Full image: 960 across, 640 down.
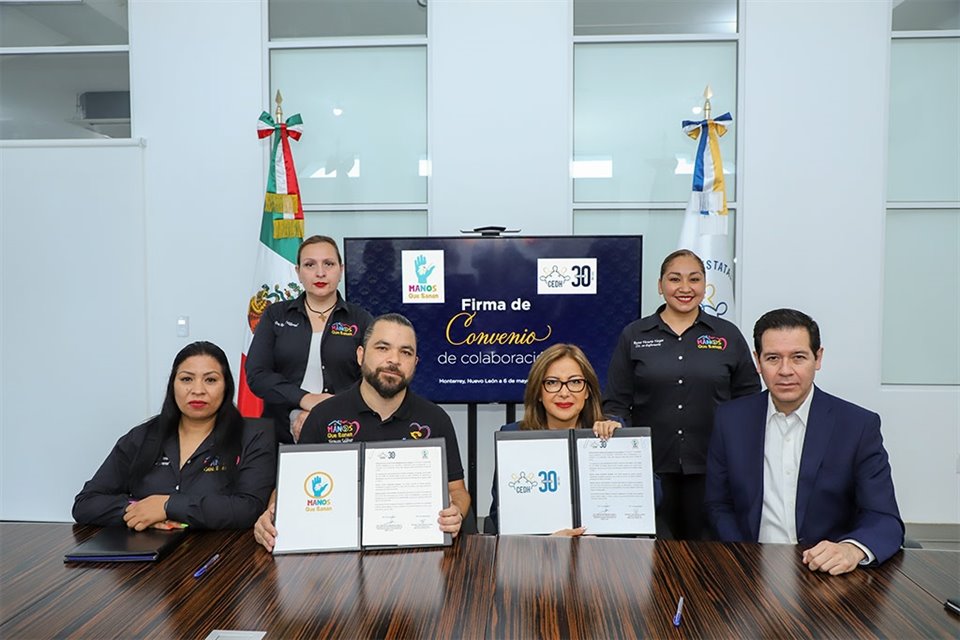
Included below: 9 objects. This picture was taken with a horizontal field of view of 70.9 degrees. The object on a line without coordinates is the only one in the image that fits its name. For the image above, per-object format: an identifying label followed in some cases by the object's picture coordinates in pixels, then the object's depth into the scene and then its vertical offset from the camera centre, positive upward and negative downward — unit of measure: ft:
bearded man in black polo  7.21 -1.24
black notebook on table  5.47 -2.13
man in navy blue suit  6.29 -1.58
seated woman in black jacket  6.87 -1.65
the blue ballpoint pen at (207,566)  5.17 -2.14
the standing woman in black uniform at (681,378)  9.27 -1.16
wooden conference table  4.34 -2.13
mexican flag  13.38 +1.06
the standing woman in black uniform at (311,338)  9.92 -0.66
